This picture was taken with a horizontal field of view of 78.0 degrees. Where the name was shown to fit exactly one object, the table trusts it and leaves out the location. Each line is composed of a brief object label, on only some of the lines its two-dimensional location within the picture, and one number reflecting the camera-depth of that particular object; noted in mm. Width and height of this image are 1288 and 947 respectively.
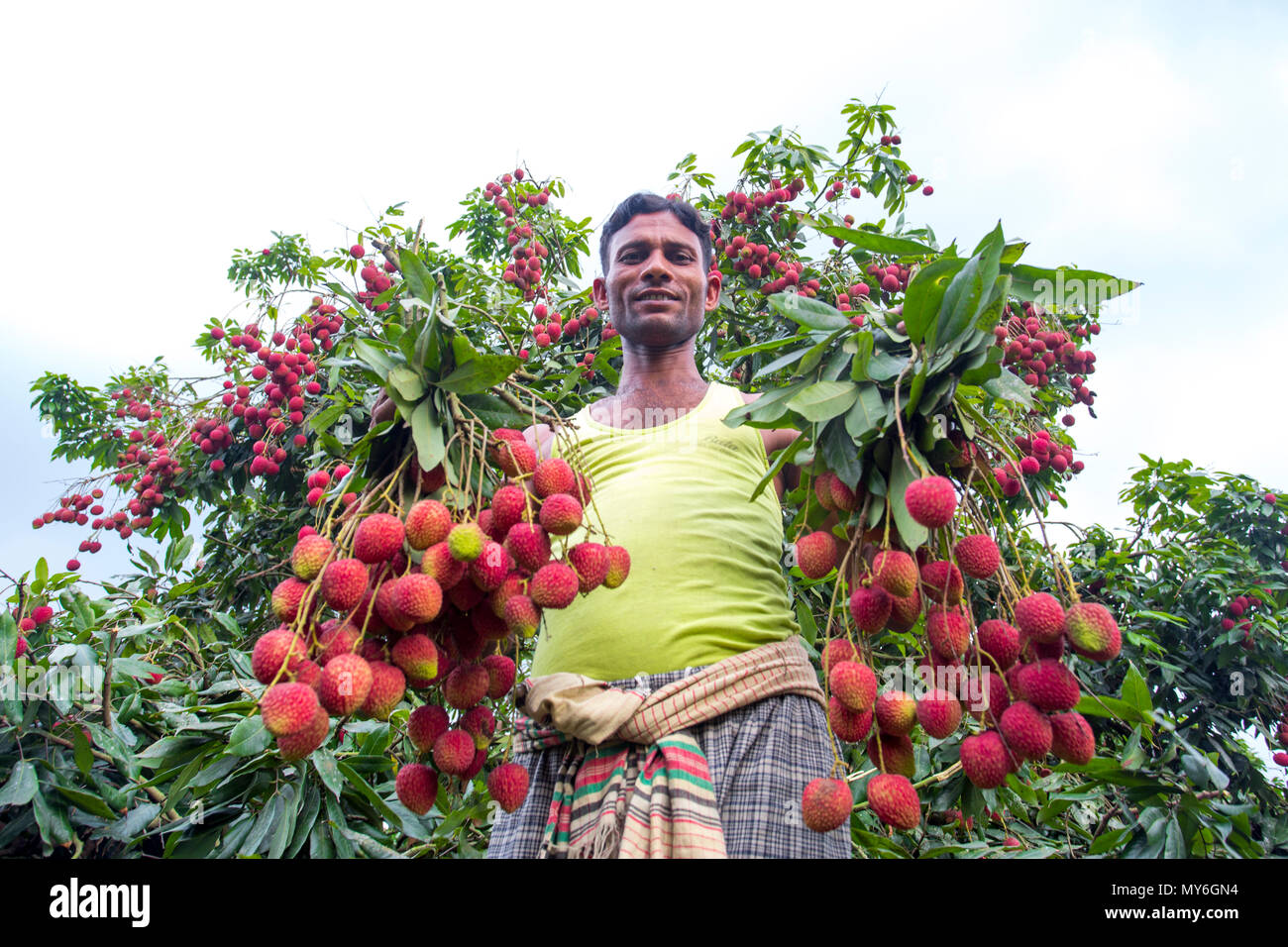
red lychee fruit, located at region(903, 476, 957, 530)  770
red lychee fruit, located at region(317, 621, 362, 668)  810
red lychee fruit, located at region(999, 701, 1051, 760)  792
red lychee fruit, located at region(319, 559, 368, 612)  802
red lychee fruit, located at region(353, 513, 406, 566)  825
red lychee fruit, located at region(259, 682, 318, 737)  732
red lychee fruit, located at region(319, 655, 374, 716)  743
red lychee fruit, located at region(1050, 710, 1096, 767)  806
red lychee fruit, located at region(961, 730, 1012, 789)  820
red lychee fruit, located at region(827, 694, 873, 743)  850
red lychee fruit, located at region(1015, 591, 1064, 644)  798
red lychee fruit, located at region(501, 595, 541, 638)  855
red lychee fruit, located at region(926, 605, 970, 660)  825
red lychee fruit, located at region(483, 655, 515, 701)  942
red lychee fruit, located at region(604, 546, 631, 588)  990
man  1053
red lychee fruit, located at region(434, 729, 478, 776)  898
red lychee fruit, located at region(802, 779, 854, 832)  856
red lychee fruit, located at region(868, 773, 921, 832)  826
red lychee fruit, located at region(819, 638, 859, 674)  869
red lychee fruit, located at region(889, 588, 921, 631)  897
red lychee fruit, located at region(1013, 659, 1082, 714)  797
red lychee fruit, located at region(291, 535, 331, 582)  845
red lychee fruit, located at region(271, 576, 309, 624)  835
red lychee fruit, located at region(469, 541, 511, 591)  843
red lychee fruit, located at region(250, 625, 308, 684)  773
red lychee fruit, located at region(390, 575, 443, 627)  800
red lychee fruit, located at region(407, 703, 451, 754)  938
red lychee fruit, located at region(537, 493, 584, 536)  873
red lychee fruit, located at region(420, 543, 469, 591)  830
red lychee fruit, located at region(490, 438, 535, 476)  951
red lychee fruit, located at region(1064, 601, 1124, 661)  794
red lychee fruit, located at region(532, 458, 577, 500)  932
